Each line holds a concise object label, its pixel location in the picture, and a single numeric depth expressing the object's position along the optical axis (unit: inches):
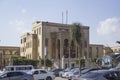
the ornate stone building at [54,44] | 1582.9
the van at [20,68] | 810.0
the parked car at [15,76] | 482.5
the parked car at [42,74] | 644.0
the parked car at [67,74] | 758.9
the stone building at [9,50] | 2170.3
